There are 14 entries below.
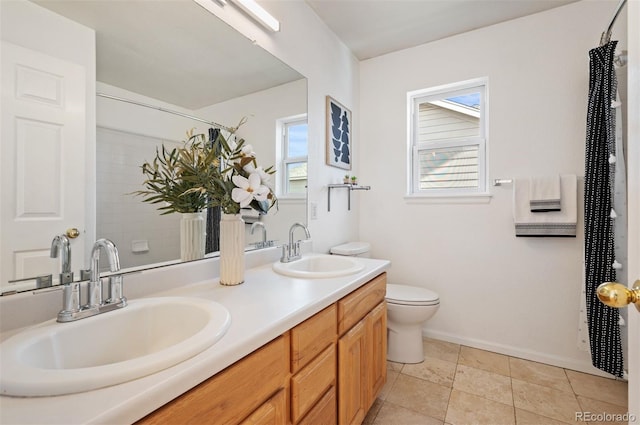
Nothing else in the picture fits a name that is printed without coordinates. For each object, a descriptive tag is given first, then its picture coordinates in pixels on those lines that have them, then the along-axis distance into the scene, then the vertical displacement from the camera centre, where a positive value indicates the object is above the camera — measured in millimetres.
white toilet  1921 -734
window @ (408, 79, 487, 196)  2309 +618
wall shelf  2180 +189
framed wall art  2156 +610
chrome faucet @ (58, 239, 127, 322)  745 -240
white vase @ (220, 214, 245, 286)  1143 -162
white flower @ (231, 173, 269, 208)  1067 +77
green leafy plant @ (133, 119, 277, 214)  1069 +115
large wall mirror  909 +462
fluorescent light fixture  1379 +1009
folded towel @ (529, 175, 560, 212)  1899 +128
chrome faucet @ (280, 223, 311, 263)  1537 -226
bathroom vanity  470 -367
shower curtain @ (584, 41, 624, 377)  1597 +10
